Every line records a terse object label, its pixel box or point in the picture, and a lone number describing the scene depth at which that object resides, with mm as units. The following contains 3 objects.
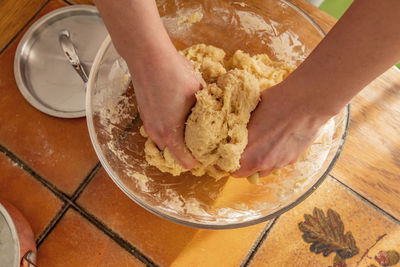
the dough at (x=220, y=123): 567
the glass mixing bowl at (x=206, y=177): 642
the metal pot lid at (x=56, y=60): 790
